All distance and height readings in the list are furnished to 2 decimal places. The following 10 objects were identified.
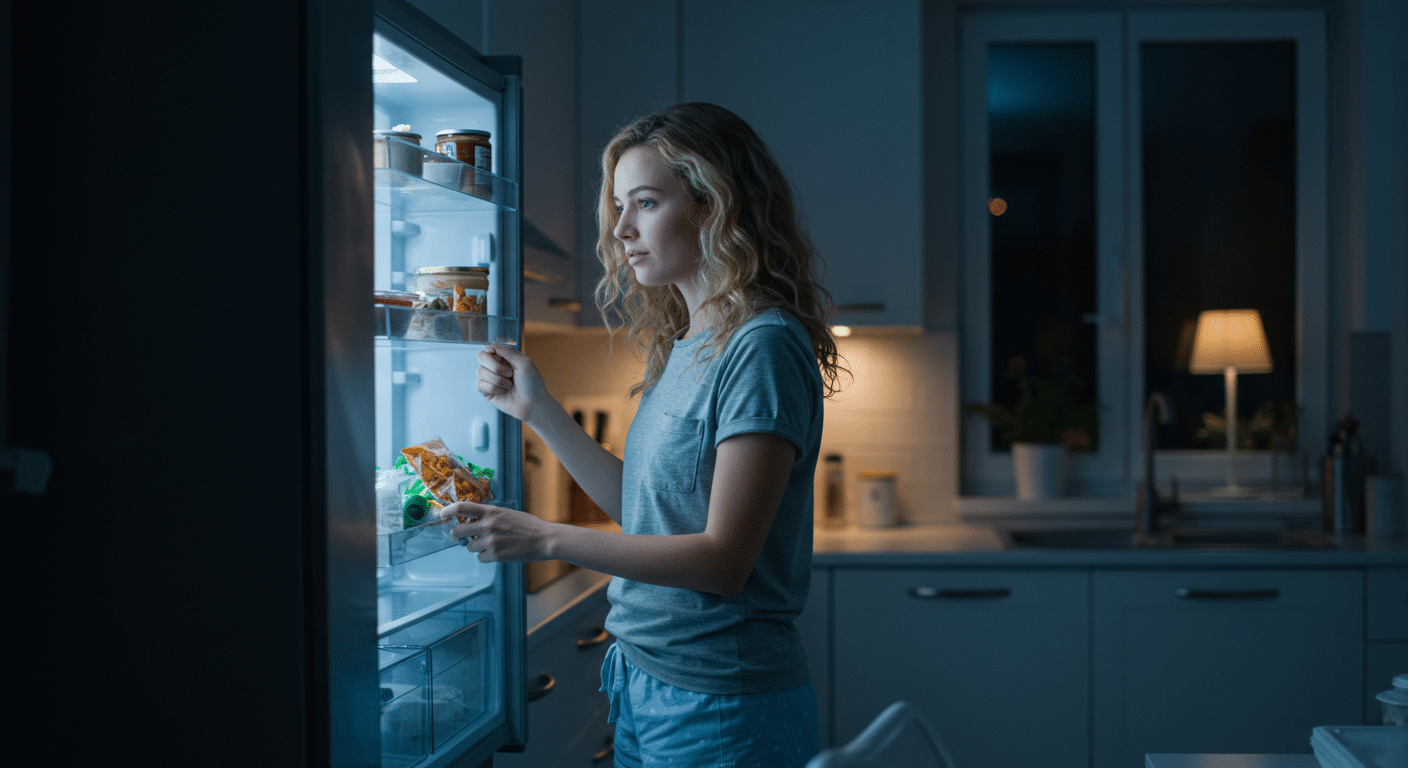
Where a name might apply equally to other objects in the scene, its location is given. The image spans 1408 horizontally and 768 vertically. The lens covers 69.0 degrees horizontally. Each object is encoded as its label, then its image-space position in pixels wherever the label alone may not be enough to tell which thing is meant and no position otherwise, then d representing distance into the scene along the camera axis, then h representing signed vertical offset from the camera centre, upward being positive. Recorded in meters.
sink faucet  2.72 -0.34
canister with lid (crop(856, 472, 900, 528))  2.81 -0.35
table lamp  2.78 +0.07
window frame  2.93 +0.41
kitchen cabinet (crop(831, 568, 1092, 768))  2.39 -0.67
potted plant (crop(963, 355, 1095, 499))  2.87 -0.15
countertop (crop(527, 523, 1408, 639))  2.32 -0.43
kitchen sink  2.54 -0.43
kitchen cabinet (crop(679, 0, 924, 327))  2.62 +0.67
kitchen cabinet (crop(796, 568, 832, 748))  2.44 -0.63
